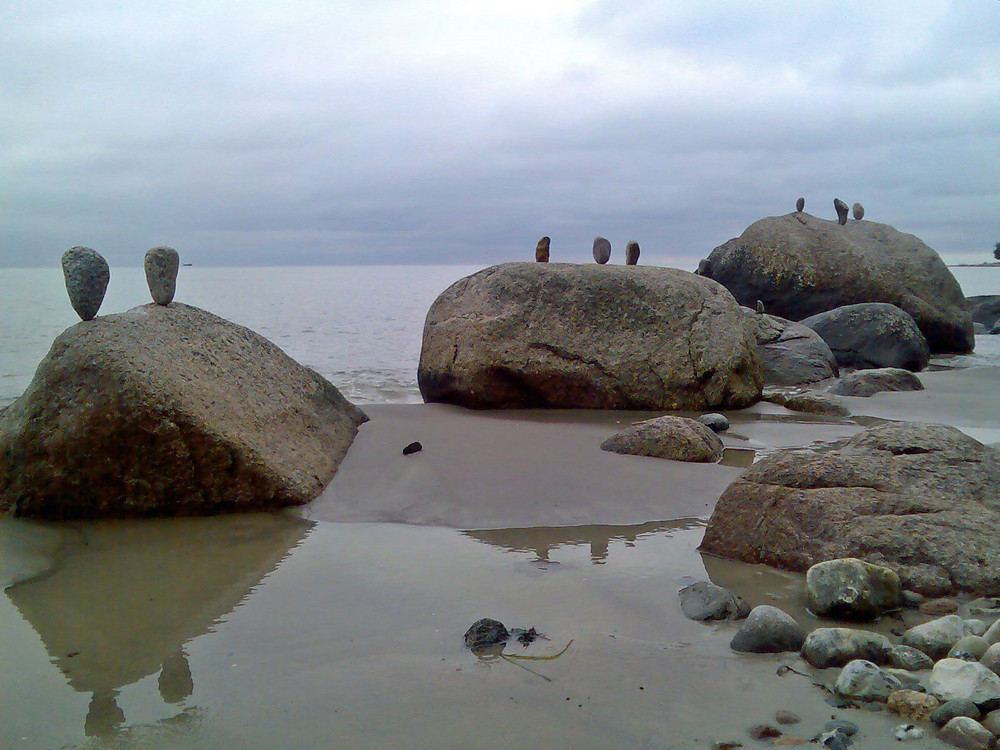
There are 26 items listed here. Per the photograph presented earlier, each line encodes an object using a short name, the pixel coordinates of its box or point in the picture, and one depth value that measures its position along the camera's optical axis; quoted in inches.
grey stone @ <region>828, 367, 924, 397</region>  344.8
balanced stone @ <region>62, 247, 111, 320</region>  192.1
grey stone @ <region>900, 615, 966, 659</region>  108.3
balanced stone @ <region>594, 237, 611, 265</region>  354.9
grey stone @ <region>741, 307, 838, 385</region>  391.9
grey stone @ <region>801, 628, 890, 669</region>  106.6
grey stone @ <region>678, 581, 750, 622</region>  122.6
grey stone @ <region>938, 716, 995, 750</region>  85.3
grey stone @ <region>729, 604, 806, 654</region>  111.2
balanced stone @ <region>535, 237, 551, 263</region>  345.7
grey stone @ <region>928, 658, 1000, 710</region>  91.3
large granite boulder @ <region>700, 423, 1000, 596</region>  133.1
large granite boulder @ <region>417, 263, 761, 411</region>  303.7
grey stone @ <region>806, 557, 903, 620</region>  121.8
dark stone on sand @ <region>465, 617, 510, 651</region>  112.9
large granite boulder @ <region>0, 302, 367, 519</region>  175.3
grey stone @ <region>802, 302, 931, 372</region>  455.8
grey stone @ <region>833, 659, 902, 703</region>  96.7
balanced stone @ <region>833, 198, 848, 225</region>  611.8
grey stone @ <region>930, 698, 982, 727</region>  89.6
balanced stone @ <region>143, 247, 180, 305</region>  217.2
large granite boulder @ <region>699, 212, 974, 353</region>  564.4
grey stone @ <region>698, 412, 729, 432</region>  264.4
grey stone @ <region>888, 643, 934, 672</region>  104.6
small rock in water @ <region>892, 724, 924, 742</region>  87.9
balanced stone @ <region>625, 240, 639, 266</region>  369.1
